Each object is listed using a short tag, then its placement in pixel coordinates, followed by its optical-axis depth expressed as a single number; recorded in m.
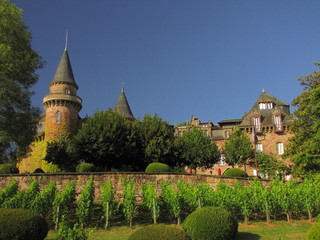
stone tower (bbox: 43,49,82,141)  35.41
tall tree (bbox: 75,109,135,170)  30.66
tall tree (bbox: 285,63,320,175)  25.92
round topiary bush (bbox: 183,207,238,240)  12.27
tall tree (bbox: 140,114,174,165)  32.38
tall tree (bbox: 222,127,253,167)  39.12
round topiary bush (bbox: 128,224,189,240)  8.81
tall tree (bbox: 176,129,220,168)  35.62
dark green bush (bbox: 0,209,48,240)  9.80
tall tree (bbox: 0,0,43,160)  21.86
